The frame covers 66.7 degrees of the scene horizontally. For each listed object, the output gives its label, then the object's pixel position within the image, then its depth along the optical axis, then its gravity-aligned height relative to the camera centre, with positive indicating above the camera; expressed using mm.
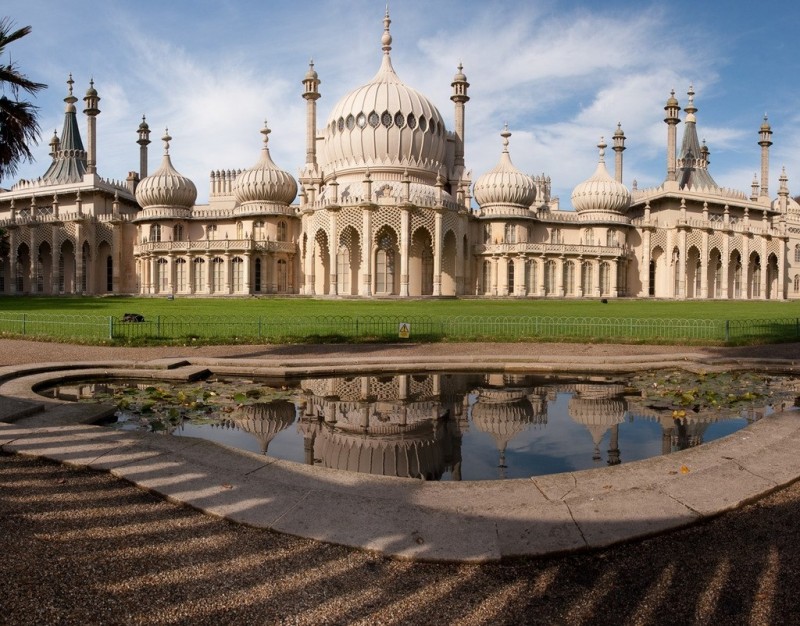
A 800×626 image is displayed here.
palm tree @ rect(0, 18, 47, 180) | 11781 +3551
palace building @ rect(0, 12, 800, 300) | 41375 +6235
